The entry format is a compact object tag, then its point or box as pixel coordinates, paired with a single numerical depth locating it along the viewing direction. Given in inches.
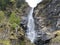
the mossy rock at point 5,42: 720.5
